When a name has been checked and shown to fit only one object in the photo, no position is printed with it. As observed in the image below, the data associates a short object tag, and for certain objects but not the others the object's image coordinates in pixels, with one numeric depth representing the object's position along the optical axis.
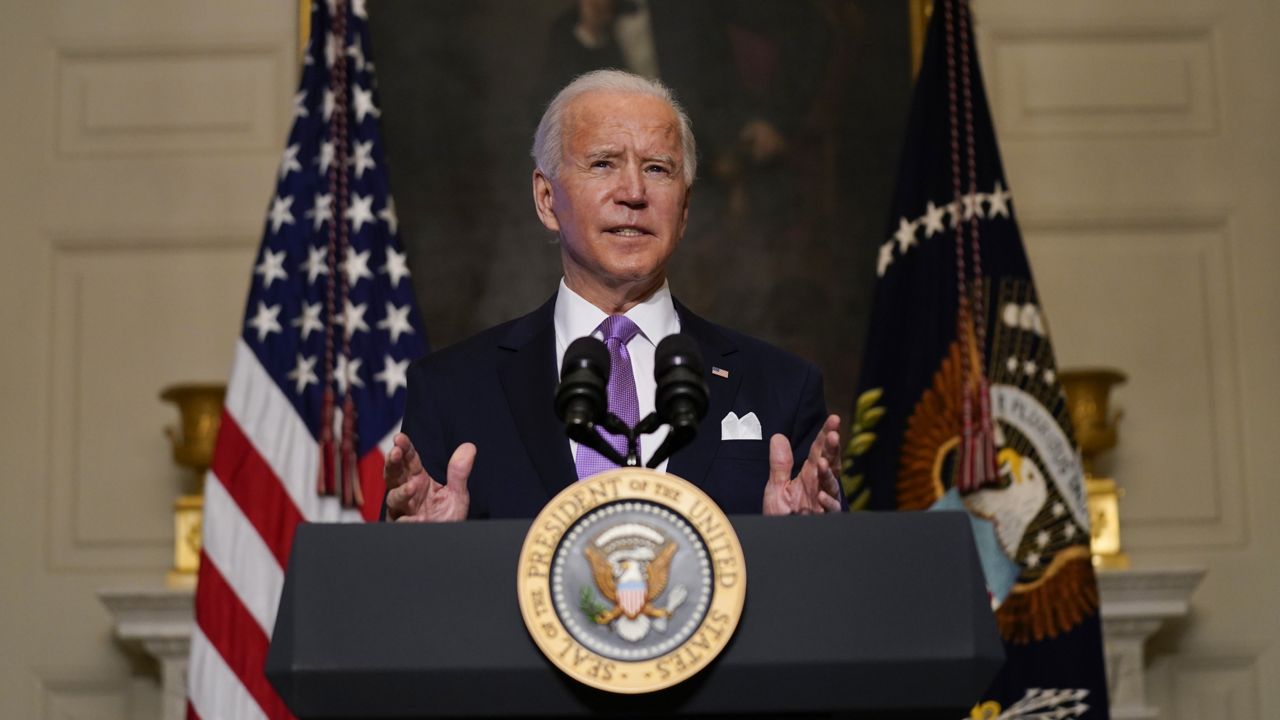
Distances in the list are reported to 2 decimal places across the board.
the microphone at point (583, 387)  3.40
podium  3.16
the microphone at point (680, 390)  3.42
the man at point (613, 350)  4.64
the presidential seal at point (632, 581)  3.10
